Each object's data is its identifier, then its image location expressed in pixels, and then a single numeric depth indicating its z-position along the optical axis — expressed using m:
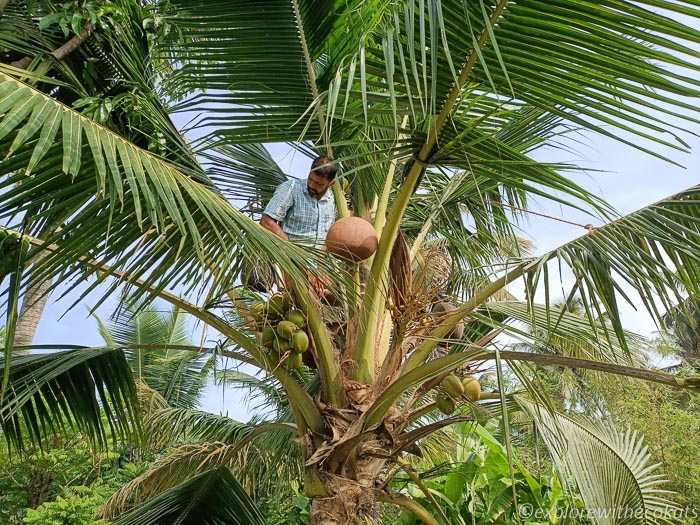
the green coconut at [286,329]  2.43
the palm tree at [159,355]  9.63
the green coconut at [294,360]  2.50
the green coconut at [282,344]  2.46
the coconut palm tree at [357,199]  1.85
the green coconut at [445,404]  2.68
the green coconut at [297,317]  2.46
